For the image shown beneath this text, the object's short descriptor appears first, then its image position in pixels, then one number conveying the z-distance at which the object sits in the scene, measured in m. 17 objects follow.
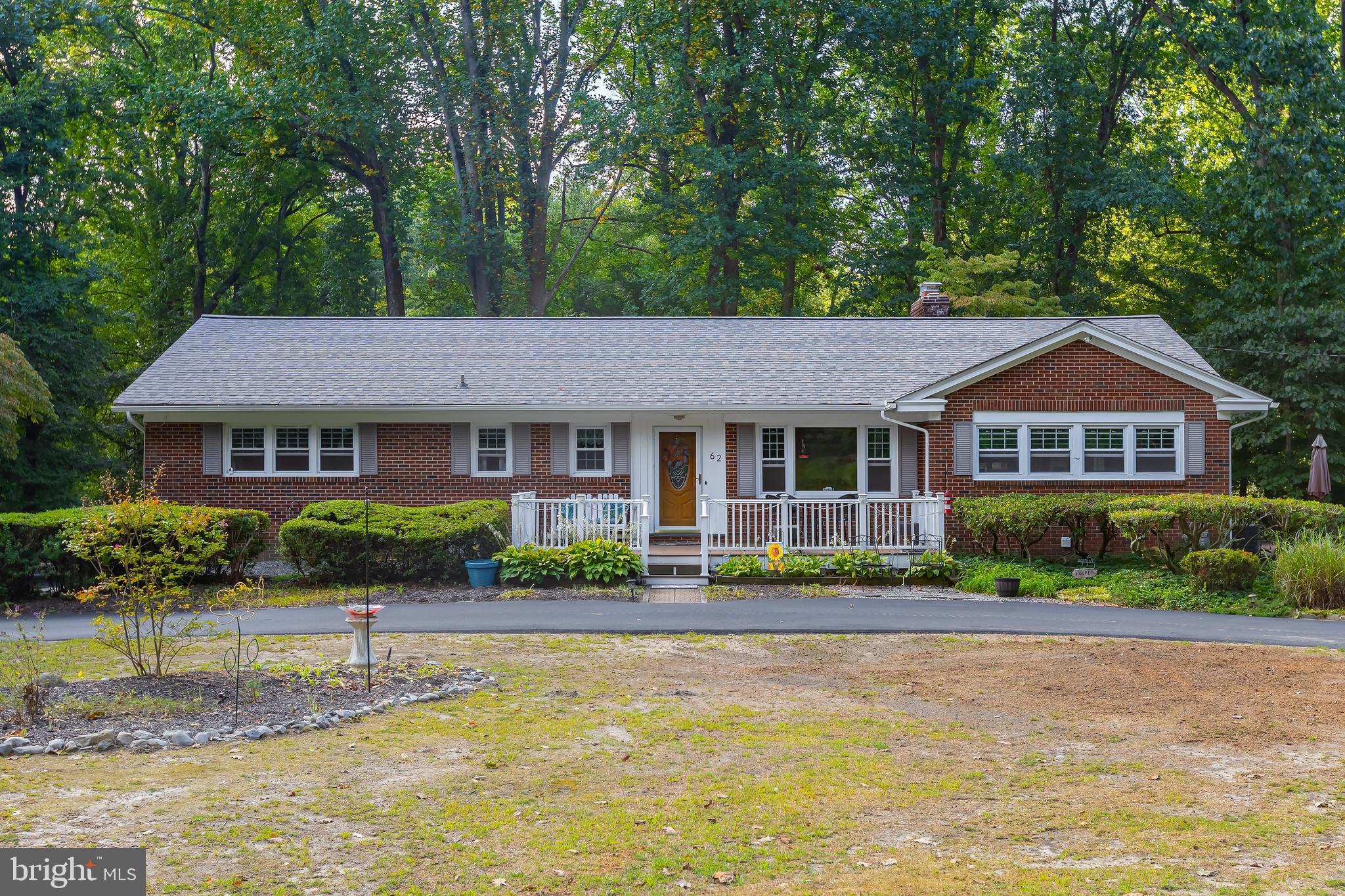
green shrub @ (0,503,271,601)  15.12
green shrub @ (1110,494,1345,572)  15.58
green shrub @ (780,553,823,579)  16.88
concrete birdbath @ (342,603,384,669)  9.47
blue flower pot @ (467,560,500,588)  16.42
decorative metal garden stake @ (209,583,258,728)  9.19
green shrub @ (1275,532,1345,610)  14.26
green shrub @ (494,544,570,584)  16.38
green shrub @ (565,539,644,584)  16.38
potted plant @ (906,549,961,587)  16.94
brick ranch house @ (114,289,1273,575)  18.86
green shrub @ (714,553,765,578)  16.89
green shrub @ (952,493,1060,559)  17.28
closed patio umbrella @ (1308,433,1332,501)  18.64
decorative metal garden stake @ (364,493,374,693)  8.97
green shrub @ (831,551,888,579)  16.78
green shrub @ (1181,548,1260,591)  14.91
